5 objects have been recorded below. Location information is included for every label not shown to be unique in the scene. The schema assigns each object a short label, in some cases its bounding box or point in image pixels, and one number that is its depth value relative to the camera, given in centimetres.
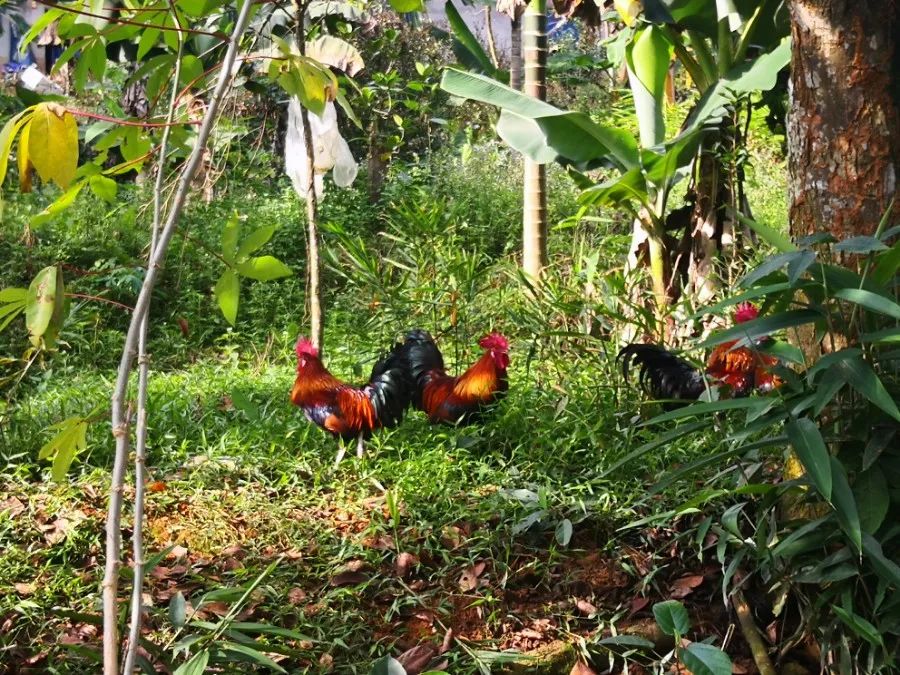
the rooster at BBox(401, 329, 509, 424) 405
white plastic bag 611
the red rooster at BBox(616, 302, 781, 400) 374
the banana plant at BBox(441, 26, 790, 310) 485
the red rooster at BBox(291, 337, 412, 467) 391
